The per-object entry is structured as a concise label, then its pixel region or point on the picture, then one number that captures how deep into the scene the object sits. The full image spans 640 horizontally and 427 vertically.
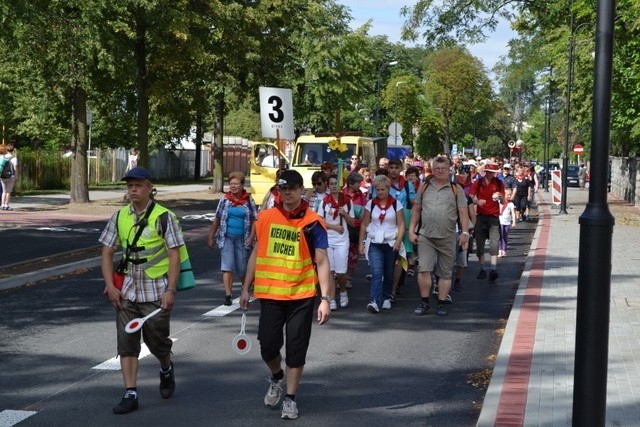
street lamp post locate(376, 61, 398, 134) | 68.36
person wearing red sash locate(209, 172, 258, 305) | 12.00
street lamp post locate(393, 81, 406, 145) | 74.25
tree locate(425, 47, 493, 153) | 88.50
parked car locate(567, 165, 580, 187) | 70.62
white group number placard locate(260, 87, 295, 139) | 17.47
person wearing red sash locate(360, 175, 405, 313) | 12.02
